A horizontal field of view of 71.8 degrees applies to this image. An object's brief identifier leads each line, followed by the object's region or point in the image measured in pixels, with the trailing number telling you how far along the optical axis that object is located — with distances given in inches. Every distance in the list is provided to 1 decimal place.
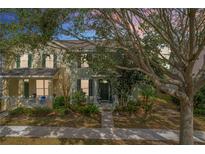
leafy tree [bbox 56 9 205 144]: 167.9
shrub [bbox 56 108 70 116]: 313.1
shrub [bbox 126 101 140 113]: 320.0
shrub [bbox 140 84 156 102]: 338.4
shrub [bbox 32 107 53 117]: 312.5
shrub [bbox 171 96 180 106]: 382.6
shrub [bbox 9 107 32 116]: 312.1
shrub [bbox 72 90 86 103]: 362.7
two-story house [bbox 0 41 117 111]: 407.5
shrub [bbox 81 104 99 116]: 311.7
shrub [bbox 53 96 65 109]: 351.9
